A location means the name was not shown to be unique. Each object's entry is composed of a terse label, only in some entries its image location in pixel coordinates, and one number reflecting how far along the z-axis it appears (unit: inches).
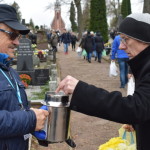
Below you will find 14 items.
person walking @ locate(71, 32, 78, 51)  1076.8
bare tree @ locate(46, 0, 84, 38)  1392.7
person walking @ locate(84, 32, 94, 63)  705.5
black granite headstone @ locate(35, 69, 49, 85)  433.1
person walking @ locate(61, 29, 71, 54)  984.6
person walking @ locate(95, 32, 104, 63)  701.0
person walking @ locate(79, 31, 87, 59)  726.3
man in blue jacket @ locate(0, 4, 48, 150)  75.8
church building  3946.9
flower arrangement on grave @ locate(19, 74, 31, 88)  411.5
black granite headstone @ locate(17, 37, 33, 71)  463.8
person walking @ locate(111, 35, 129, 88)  373.1
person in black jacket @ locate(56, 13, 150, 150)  70.9
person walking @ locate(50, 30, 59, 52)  906.7
